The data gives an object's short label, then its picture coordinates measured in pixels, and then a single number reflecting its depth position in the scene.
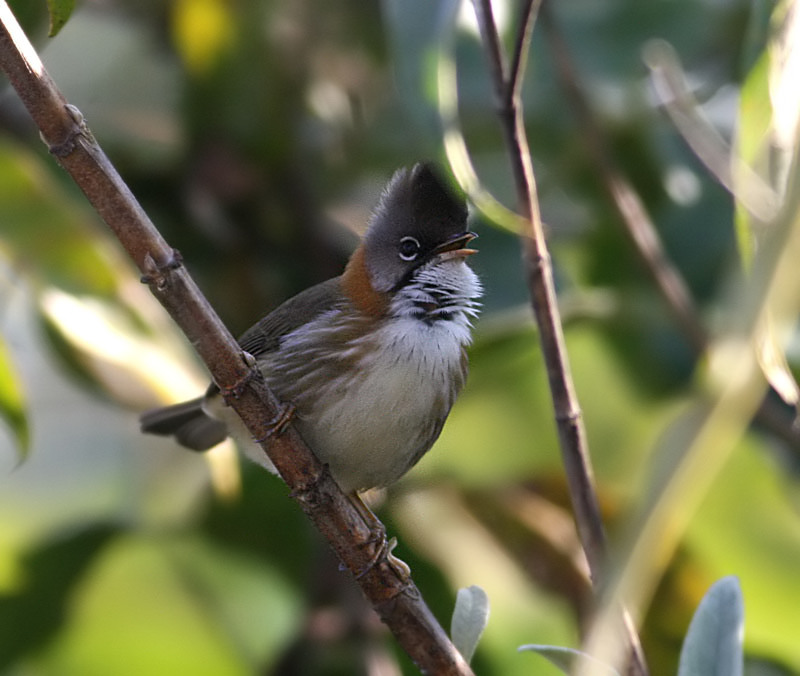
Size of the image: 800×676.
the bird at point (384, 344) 5.41
